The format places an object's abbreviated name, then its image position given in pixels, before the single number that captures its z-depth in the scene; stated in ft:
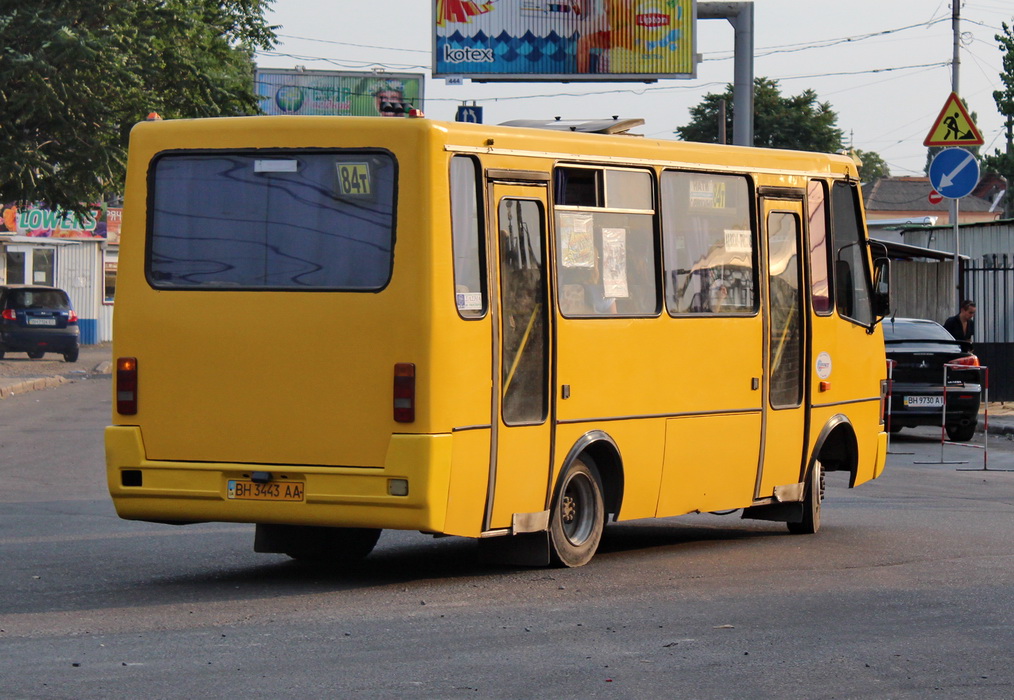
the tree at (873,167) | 484.74
